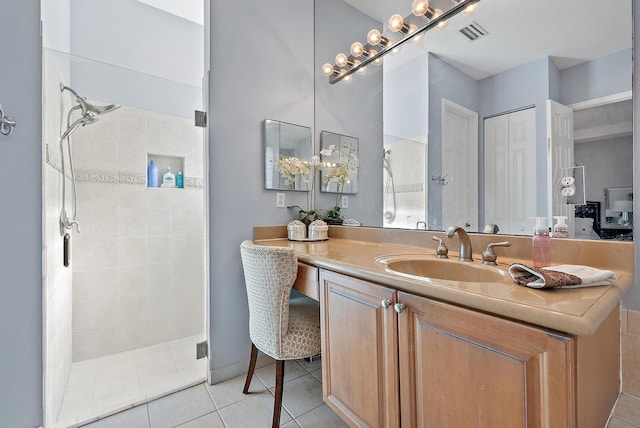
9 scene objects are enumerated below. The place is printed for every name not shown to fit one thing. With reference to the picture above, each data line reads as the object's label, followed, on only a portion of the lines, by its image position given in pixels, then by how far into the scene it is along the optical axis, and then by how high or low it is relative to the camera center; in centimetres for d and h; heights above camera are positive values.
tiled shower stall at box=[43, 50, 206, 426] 164 -37
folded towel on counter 72 -17
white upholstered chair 129 -46
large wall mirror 100 +43
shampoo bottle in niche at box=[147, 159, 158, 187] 234 +34
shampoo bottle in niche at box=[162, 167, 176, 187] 239 +31
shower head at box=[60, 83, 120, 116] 182 +75
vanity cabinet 61 -41
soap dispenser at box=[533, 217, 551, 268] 96 -10
